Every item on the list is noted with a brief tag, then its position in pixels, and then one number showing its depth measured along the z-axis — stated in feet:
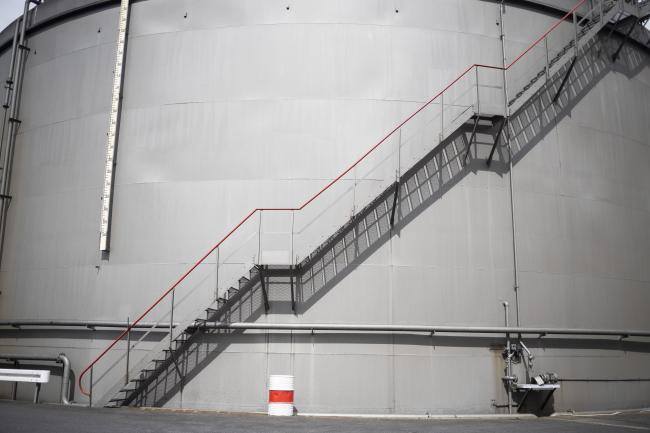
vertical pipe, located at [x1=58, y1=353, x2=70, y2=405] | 43.19
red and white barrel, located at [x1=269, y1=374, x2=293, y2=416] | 38.47
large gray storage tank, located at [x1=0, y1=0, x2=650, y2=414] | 41.86
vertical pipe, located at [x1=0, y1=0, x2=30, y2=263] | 51.88
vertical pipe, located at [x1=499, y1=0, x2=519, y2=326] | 44.06
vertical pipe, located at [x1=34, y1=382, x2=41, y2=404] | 43.09
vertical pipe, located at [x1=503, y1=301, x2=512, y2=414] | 41.88
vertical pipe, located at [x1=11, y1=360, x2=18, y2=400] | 45.80
